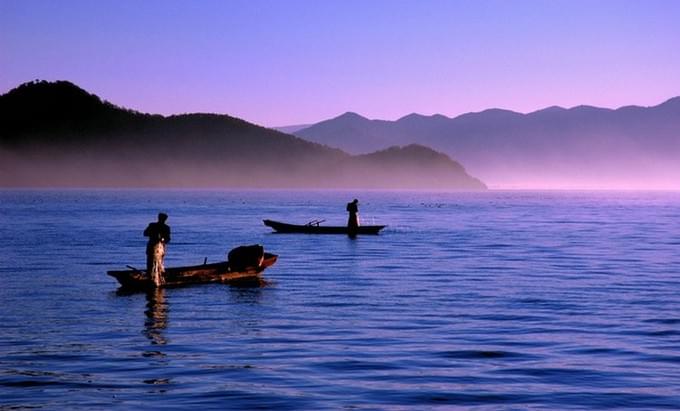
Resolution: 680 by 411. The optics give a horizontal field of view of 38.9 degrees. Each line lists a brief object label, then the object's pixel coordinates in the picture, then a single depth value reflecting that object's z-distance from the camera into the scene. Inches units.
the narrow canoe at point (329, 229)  2623.0
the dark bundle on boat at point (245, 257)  1346.0
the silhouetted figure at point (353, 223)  2497.2
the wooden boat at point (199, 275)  1184.8
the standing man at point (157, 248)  1154.7
